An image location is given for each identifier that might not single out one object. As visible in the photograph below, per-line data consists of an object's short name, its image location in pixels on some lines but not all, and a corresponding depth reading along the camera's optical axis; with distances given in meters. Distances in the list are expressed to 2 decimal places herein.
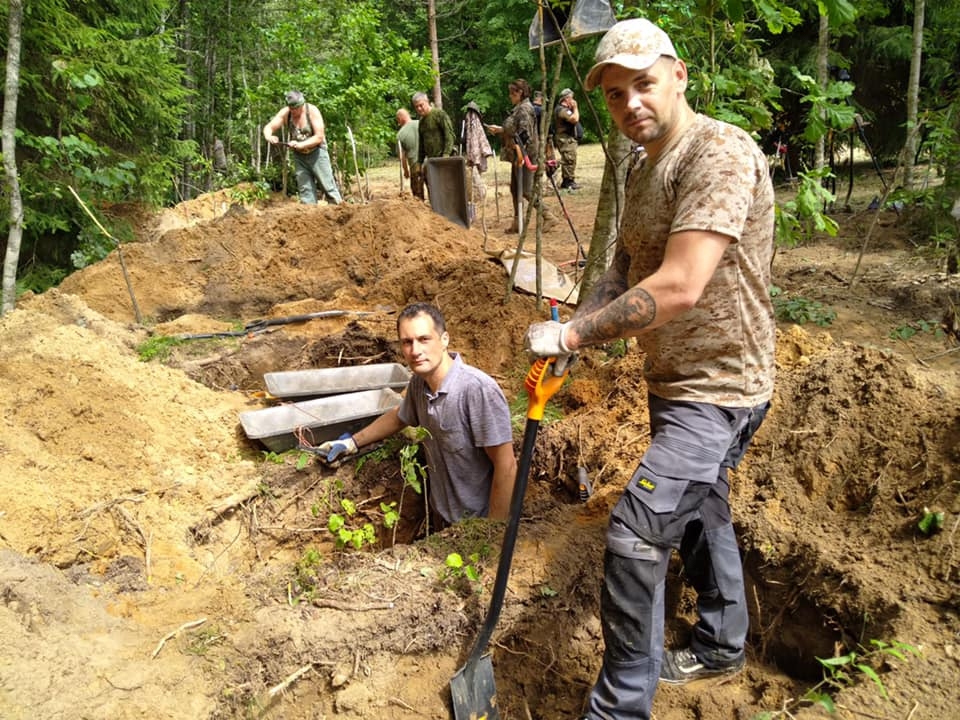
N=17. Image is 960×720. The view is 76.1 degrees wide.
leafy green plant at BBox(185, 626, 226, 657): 2.20
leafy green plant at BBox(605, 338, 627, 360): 4.55
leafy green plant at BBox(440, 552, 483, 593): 2.52
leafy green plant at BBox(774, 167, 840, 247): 3.95
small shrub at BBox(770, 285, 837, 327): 5.04
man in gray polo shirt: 2.93
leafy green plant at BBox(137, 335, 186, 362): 5.11
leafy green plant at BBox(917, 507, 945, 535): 2.32
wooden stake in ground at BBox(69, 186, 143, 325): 6.06
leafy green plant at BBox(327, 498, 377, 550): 2.97
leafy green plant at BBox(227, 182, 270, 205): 10.41
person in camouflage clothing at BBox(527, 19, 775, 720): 1.67
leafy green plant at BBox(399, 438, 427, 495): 3.07
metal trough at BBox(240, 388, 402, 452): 3.88
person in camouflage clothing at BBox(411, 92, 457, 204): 10.02
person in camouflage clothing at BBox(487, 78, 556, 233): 9.04
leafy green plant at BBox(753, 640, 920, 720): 1.89
